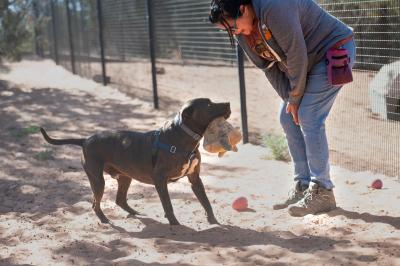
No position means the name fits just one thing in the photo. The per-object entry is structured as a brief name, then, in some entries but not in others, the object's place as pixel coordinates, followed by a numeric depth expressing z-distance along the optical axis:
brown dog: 4.57
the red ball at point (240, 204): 5.11
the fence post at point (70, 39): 18.92
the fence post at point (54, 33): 22.23
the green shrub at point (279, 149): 6.85
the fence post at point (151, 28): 10.70
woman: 4.07
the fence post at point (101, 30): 14.68
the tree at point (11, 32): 15.23
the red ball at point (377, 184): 5.38
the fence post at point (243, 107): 7.82
